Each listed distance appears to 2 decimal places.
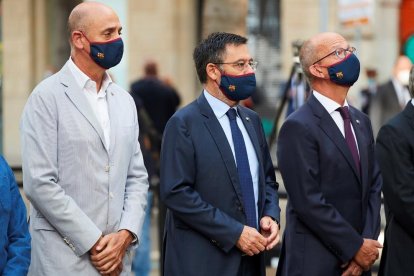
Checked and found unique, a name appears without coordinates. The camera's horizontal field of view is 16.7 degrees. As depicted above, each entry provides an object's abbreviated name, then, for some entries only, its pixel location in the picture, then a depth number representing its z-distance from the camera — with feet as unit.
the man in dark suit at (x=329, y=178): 25.05
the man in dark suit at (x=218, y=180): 24.36
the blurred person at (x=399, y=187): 24.60
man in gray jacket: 22.90
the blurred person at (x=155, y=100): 52.65
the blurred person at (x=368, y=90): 79.82
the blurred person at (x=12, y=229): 21.22
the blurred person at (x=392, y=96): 55.53
